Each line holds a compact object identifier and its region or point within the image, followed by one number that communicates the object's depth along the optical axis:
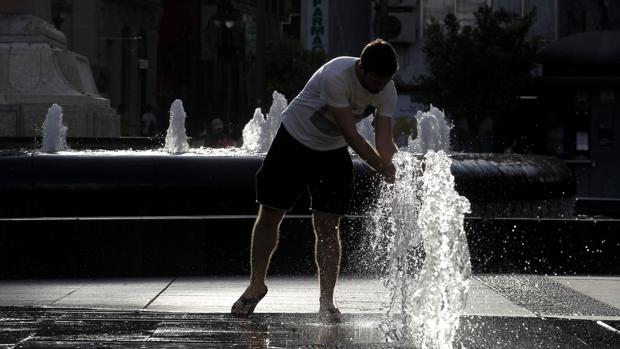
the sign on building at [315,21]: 66.88
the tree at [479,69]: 53.72
